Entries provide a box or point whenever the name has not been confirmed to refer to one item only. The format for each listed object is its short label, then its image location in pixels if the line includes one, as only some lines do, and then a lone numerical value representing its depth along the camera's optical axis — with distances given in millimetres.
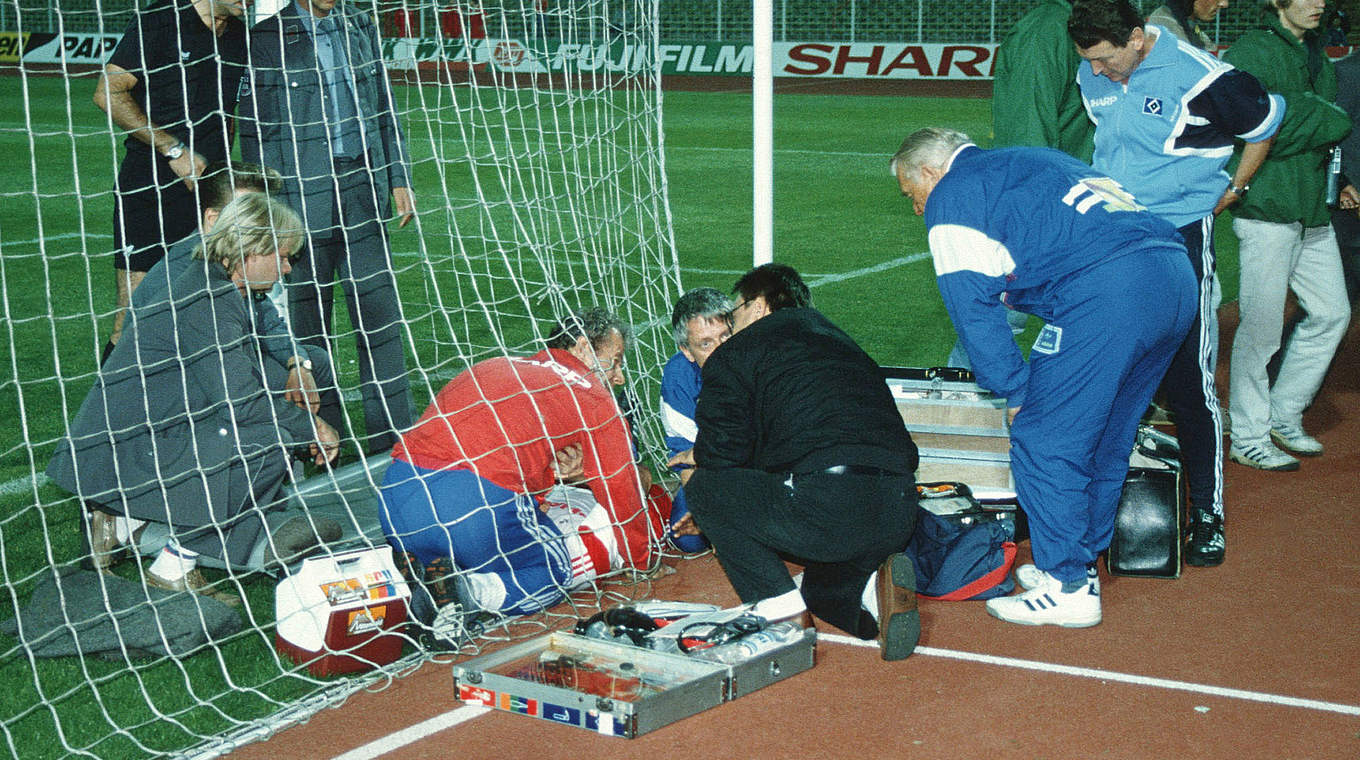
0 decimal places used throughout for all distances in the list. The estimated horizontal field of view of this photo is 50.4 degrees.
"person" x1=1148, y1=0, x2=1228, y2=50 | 5746
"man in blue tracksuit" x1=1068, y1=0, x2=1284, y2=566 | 4930
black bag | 4934
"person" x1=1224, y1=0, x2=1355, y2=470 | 5836
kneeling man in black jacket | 4242
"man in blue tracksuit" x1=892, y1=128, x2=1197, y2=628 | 4293
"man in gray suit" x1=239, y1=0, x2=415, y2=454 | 5688
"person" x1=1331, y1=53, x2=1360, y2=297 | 6601
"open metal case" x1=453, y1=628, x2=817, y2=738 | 3684
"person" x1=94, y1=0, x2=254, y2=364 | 5426
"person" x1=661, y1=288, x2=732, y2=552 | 4984
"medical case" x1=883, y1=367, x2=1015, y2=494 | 5348
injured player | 4480
